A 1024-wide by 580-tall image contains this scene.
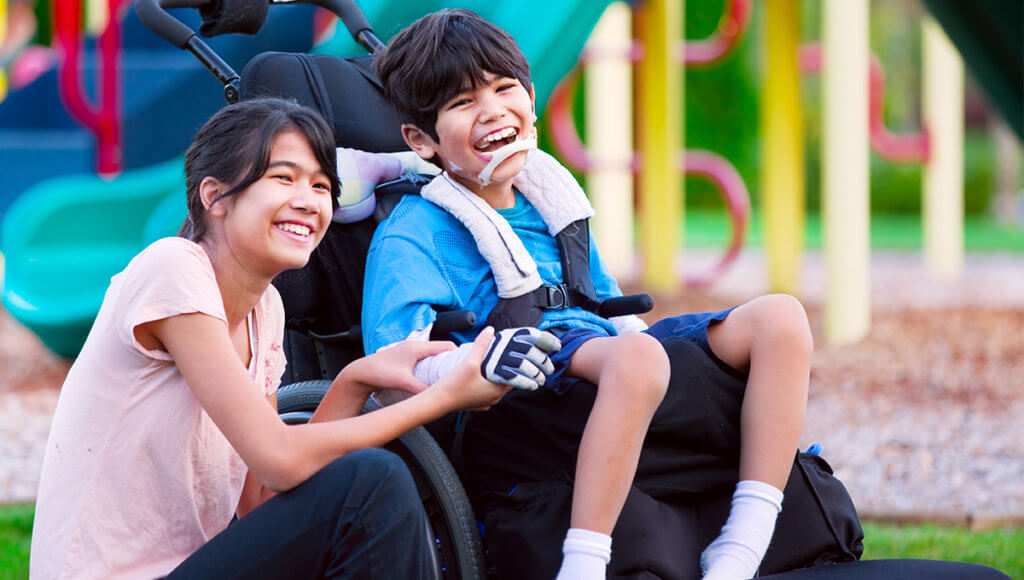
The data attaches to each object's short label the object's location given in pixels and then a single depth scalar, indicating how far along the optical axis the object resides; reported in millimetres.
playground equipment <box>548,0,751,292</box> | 16031
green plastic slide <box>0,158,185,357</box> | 11000
